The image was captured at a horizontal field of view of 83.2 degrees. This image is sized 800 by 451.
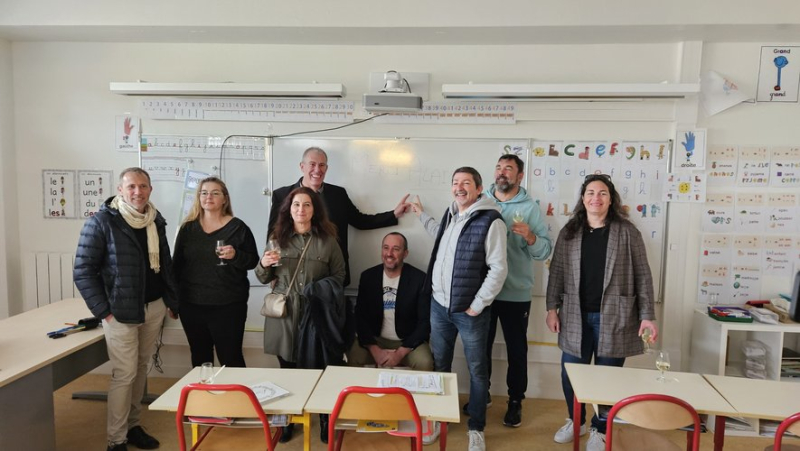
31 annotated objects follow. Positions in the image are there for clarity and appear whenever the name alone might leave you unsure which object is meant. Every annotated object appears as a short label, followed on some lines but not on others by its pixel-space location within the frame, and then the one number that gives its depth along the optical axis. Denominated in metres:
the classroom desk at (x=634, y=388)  1.88
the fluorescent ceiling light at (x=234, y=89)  3.12
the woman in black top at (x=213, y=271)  2.64
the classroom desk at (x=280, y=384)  1.80
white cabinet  2.95
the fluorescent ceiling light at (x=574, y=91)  2.96
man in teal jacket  2.90
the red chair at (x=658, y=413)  1.72
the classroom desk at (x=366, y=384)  1.78
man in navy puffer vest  2.44
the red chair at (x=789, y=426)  1.66
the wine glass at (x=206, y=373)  1.97
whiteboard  3.35
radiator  3.58
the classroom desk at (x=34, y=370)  2.07
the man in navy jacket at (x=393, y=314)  2.96
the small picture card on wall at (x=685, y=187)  3.22
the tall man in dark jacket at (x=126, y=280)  2.34
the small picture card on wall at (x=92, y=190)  3.55
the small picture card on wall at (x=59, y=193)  3.55
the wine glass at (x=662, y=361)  1.98
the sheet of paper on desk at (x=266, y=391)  1.85
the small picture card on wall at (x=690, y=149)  3.18
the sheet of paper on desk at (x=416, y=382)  1.94
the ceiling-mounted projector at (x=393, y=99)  3.02
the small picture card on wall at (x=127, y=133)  3.50
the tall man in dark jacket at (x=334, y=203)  3.14
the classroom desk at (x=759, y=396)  1.82
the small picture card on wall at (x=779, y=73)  3.16
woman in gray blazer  2.45
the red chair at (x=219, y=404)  1.73
